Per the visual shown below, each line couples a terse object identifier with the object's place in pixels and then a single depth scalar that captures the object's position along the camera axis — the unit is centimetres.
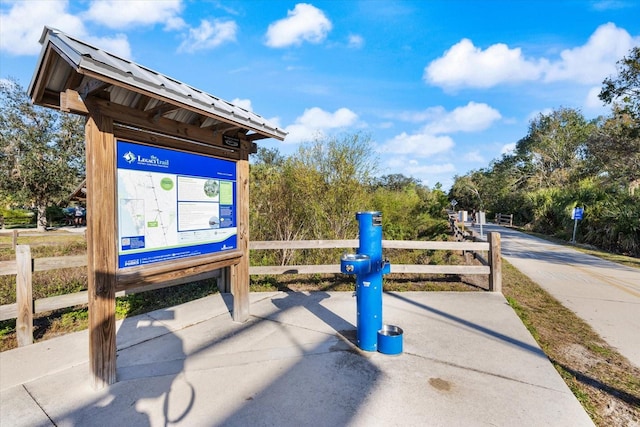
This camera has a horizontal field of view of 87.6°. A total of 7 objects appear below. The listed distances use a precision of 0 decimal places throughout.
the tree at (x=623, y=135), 1268
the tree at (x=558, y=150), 3622
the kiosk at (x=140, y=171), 276
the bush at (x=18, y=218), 3316
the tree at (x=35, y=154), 2473
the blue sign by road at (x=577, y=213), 1580
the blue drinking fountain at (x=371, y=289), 355
